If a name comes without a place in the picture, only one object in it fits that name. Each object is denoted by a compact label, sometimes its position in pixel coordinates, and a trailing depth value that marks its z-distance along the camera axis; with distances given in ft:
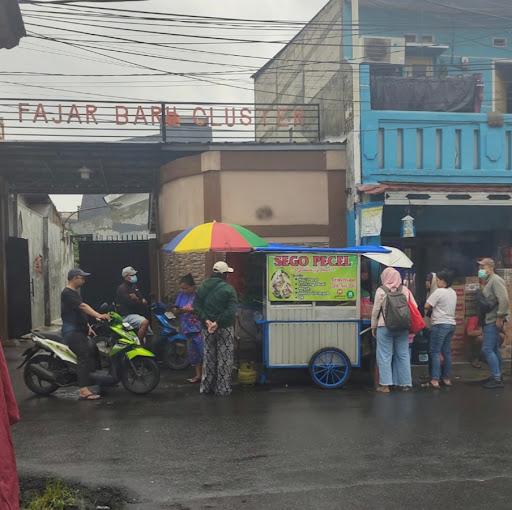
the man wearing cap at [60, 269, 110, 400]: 25.35
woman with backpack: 26.32
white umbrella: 28.43
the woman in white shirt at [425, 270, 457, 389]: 27.99
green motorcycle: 25.86
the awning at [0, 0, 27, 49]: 13.88
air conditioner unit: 42.70
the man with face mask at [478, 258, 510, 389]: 27.61
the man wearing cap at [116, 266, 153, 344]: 31.63
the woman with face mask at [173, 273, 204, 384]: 29.99
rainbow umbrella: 28.30
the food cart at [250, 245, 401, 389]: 27.73
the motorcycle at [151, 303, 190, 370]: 33.45
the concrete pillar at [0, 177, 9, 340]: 44.14
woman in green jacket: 26.03
